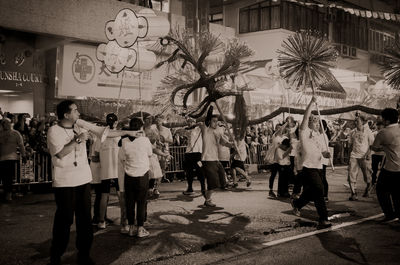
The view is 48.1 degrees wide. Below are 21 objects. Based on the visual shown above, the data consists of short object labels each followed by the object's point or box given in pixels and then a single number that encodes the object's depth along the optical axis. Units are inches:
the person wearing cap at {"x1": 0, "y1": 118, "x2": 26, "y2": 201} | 388.5
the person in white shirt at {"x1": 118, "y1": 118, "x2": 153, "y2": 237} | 259.3
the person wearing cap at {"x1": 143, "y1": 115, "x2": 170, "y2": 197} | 340.5
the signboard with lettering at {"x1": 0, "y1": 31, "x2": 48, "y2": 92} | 581.9
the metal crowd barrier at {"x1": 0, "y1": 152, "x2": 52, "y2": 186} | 439.8
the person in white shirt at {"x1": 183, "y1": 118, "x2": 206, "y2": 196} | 442.6
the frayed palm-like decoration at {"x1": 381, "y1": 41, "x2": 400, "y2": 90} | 247.1
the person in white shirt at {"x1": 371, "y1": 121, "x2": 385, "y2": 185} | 443.8
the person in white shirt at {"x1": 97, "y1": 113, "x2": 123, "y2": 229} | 280.1
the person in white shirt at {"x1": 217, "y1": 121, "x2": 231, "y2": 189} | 481.1
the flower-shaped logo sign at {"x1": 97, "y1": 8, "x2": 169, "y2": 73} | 279.6
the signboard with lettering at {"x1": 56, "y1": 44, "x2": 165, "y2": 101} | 627.8
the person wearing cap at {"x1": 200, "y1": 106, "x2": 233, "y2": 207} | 359.6
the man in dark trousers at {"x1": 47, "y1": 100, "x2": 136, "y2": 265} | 193.5
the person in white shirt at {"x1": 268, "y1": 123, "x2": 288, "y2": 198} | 429.7
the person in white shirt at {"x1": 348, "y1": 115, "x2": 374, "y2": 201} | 415.5
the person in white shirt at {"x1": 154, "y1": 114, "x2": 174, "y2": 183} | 404.7
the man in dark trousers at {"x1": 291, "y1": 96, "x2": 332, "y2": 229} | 295.9
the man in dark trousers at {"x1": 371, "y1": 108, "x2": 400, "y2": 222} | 291.4
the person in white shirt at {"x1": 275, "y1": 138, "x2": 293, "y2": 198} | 421.7
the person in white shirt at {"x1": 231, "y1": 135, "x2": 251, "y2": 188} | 472.4
